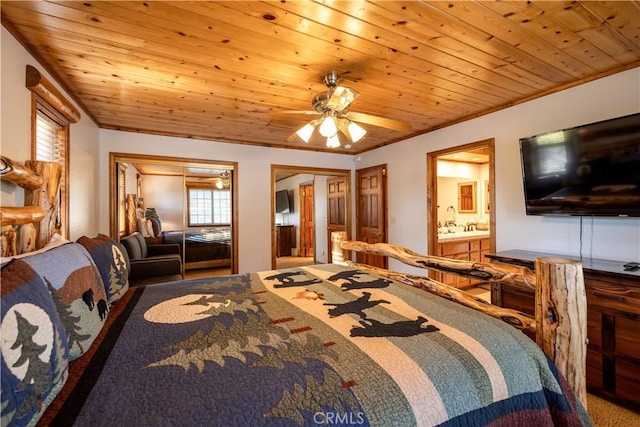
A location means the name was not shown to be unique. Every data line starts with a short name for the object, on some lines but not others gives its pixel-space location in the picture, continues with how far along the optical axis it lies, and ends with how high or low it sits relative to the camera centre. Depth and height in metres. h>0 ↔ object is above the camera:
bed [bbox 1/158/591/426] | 0.74 -0.48
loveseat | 3.03 -0.50
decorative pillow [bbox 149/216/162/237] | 4.12 -0.07
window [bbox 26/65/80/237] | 1.78 +0.72
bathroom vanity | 4.14 -0.49
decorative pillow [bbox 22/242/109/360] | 1.02 -0.28
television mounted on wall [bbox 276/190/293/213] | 8.06 +0.48
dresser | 1.76 -0.75
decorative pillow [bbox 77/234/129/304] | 1.59 -0.26
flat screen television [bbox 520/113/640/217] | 1.97 +0.35
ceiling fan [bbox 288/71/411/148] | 2.08 +0.79
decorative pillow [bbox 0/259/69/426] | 0.64 -0.33
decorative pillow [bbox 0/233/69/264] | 1.57 -0.11
